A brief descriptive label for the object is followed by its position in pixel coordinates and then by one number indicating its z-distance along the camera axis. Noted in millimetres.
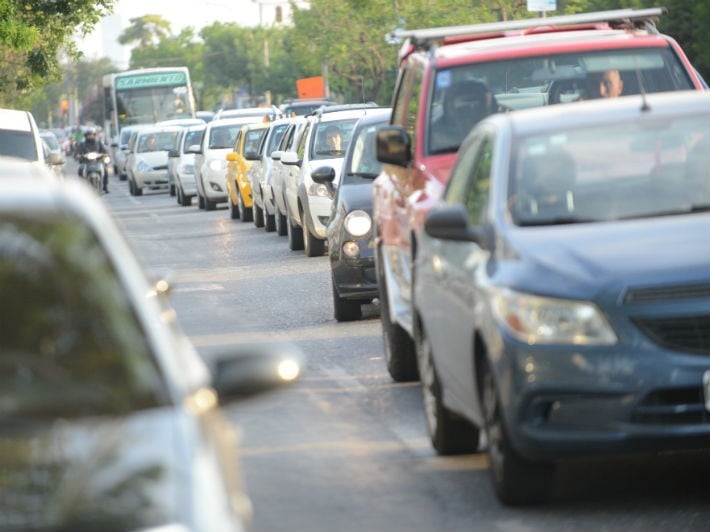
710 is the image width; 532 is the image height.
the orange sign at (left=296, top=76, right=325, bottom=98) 86938
